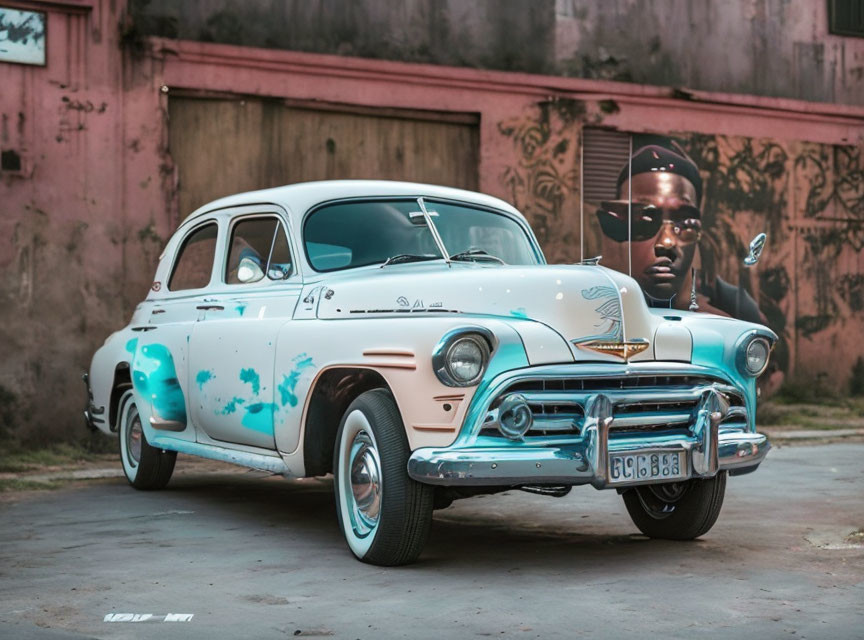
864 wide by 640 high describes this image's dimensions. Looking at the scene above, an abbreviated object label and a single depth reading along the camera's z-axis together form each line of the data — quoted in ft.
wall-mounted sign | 35.09
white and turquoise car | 17.15
